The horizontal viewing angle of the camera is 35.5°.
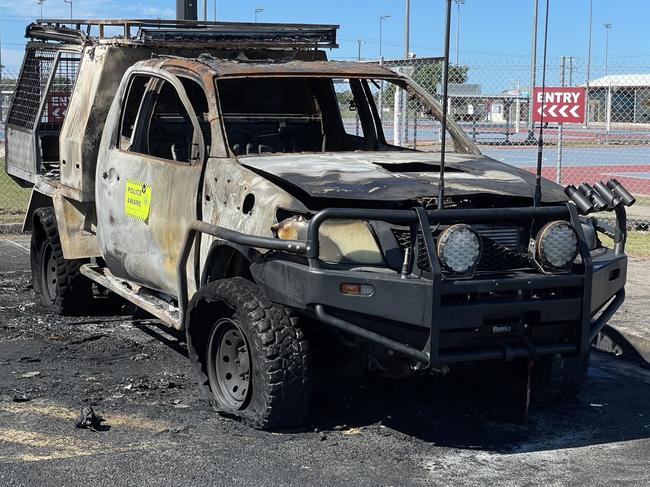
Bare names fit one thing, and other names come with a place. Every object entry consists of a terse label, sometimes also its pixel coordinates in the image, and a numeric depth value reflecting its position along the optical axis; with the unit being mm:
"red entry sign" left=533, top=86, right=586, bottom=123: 13305
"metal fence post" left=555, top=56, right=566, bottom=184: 13623
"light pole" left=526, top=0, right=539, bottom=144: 14023
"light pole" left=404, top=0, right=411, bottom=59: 29281
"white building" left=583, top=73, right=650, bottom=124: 38188
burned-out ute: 4871
